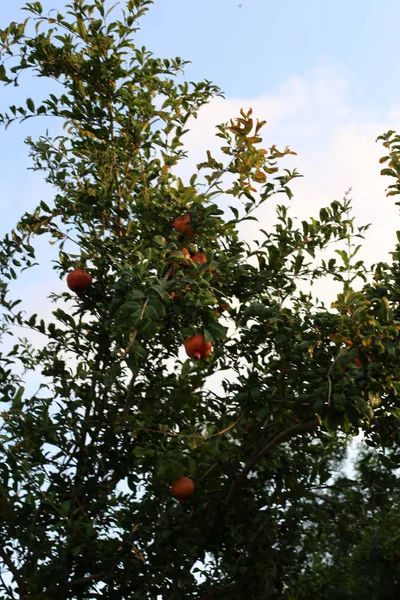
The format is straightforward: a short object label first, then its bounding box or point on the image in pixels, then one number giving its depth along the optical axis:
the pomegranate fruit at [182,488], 5.30
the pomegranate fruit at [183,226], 5.75
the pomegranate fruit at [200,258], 5.61
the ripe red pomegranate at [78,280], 6.02
